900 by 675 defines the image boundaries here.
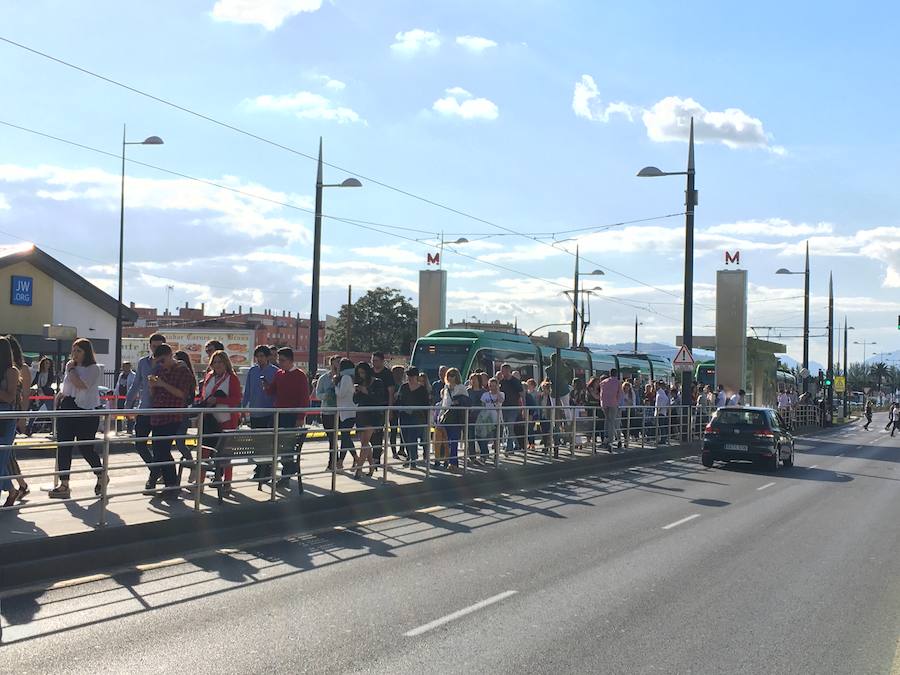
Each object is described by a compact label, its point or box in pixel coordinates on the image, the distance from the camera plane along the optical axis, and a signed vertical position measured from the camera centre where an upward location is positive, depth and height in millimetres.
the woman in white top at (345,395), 14050 -523
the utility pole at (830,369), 54859 +294
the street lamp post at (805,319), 47706 +2817
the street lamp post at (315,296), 26031 +1689
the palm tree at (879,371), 158350 +866
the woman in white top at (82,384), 10992 -377
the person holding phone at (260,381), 13011 -315
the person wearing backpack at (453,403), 16453 -703
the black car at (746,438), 21438 -1470
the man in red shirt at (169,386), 11047 -371
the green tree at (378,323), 91062 +3613
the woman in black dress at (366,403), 13641 -636
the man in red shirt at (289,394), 12609 -472
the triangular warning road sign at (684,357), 26391 +355
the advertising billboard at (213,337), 48281 +742
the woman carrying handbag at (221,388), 12062 -408
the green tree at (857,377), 147875 -250
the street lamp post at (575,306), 45531 +2901
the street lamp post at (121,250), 31500 +3629
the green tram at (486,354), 28875 +339
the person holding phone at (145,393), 11109 -486
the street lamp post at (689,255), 26391 +3153
